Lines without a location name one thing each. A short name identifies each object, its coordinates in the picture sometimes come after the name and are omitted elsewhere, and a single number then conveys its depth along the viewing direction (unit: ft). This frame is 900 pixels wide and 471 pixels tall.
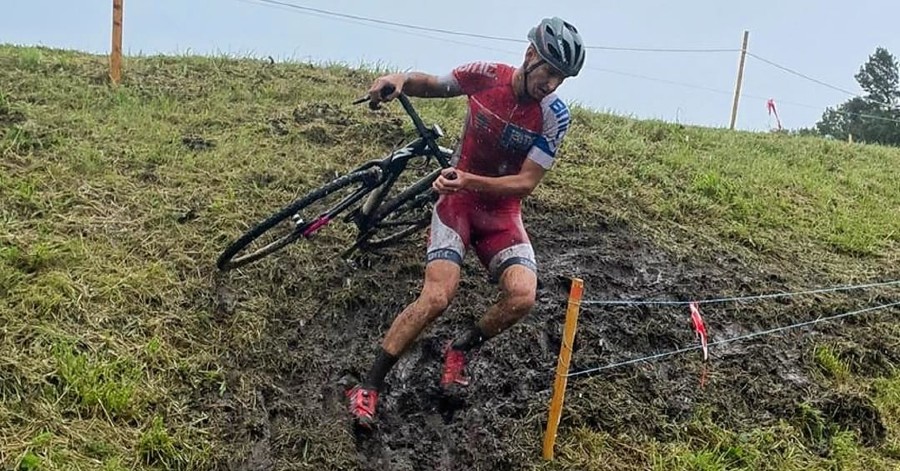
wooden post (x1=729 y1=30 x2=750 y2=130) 46.78
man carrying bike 13.42
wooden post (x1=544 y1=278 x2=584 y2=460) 13.01
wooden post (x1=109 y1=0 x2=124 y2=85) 26.71
